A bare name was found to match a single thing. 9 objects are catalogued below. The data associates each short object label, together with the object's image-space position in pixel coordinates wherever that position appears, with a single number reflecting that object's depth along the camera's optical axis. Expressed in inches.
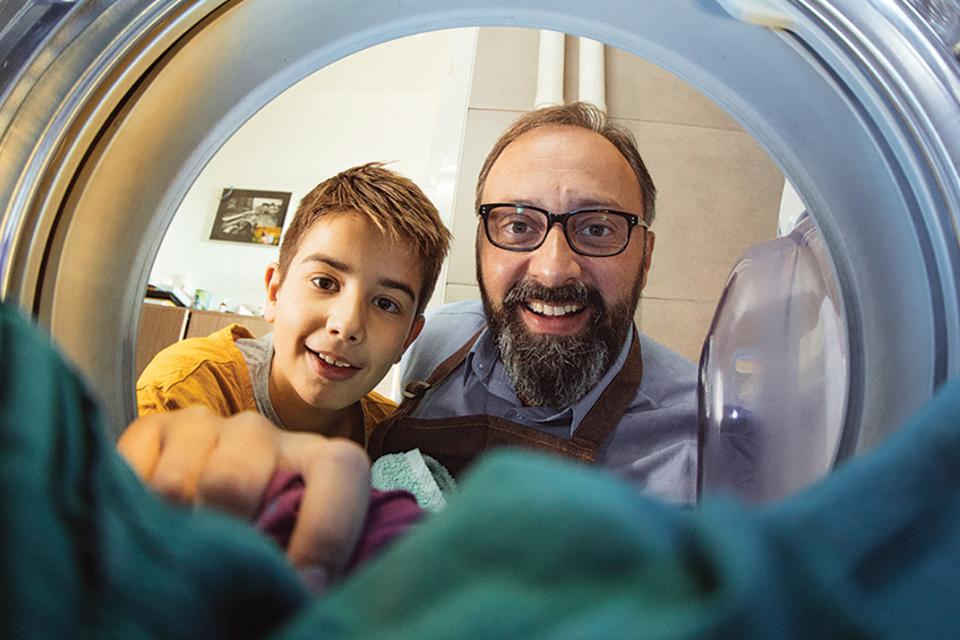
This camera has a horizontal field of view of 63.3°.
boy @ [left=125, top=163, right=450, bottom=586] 33.4
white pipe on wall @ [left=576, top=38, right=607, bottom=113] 67.9
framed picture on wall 131.1
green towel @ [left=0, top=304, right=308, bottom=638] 6.4
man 37.6
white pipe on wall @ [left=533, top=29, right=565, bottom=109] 67.0
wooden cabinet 100.0
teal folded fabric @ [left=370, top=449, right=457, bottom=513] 29.5
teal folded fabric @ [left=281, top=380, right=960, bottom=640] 5.8
